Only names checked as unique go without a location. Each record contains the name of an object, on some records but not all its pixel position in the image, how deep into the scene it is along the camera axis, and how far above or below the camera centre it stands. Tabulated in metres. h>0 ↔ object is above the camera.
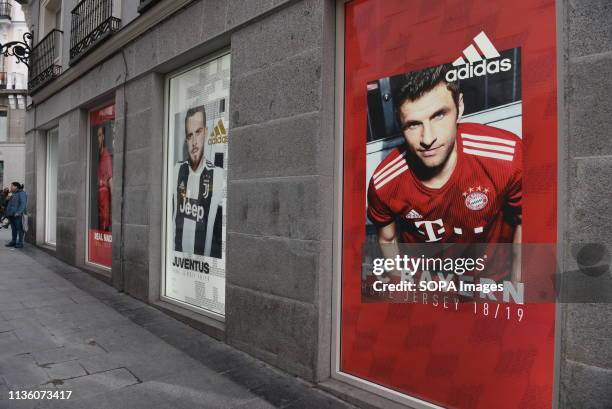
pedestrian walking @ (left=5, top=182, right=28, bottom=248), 12.48 -0.34
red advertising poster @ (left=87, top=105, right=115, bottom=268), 8.66 +0.27
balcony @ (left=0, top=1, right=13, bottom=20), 35.58 +14.46
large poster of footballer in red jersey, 3.05 +0.03
